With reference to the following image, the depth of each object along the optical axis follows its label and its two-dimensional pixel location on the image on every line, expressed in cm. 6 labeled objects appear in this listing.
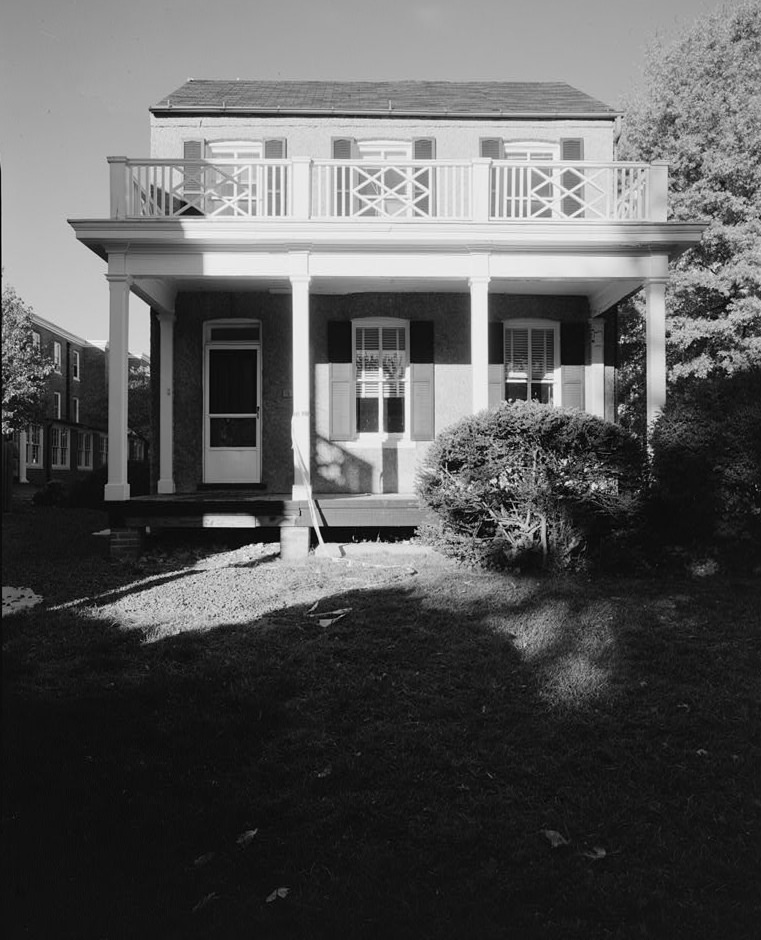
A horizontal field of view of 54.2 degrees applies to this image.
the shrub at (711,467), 701
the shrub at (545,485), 730
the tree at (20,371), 1909
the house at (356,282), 969
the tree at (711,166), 1688
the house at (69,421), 3381
